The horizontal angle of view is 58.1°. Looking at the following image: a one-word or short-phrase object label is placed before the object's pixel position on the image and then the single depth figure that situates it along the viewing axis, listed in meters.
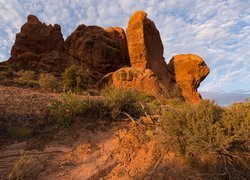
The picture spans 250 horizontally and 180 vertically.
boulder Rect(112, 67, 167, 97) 22.98
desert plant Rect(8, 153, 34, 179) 3.79
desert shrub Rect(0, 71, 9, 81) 19.99
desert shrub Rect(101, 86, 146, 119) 6.92
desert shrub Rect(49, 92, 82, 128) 6.32
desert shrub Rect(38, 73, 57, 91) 17.31
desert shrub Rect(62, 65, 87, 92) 19.73
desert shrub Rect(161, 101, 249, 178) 4.08
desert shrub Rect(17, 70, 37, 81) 20.28
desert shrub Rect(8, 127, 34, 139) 5.52
